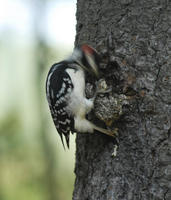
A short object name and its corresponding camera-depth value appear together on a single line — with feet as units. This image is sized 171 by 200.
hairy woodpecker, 16.47
